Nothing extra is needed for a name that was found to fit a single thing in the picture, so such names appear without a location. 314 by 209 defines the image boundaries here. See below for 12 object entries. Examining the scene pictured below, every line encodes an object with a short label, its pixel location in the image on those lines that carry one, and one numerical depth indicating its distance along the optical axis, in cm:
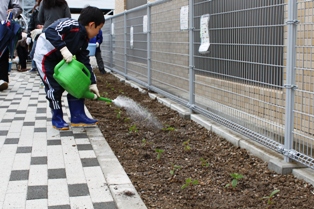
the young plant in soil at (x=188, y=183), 350
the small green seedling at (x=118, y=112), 653
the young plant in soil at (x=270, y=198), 312
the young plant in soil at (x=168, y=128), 551
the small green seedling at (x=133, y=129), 557
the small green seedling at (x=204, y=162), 410
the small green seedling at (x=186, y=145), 465
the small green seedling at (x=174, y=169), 389
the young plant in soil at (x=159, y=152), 437
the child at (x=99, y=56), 1325
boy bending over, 517
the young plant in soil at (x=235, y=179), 348
